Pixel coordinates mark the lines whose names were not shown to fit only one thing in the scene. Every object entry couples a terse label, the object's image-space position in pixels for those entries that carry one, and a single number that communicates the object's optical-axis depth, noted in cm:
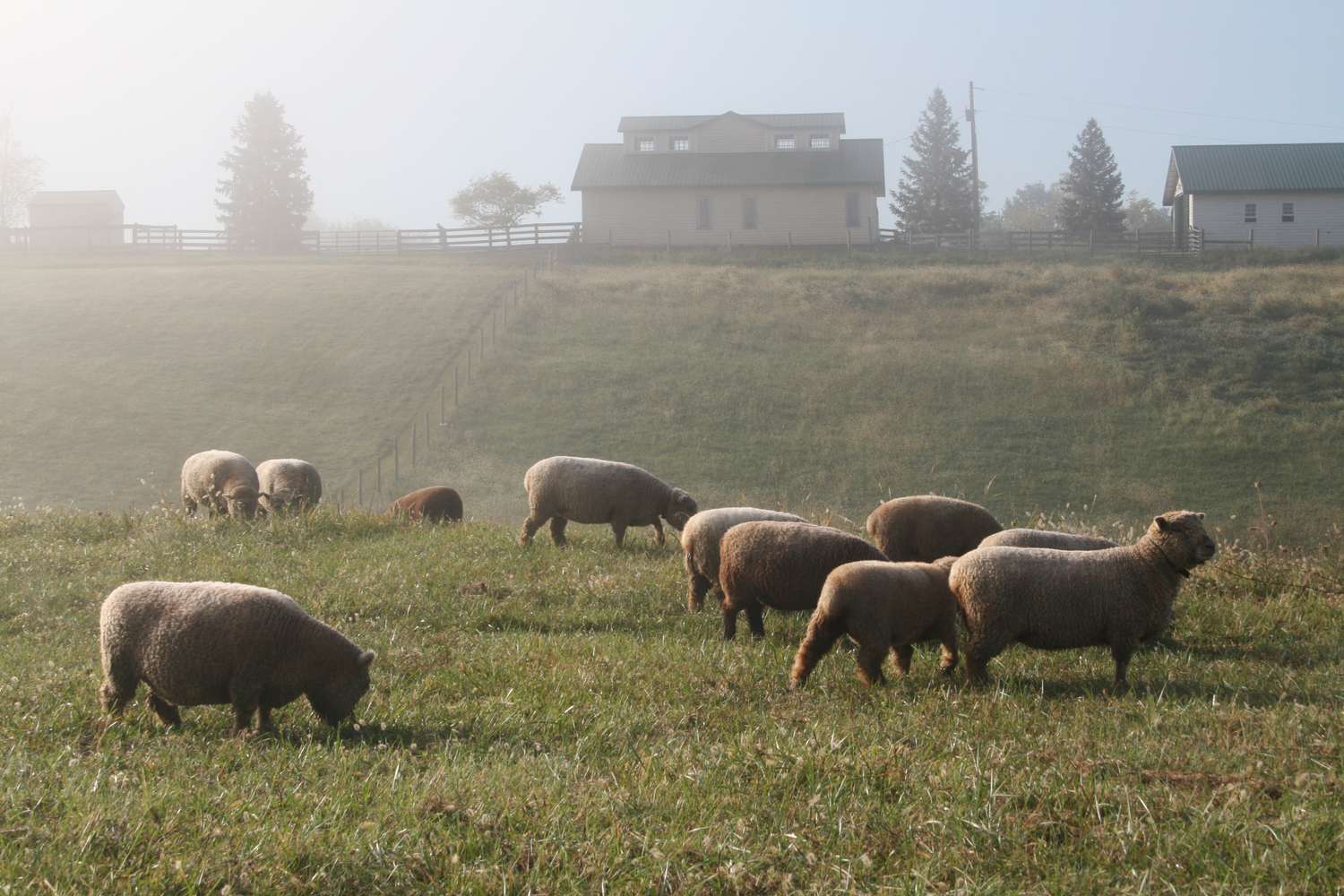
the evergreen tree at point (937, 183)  8300
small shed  8144
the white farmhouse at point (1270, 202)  6450
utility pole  8181
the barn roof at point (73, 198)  8481
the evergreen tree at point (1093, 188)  7712
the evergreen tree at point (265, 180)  7975
